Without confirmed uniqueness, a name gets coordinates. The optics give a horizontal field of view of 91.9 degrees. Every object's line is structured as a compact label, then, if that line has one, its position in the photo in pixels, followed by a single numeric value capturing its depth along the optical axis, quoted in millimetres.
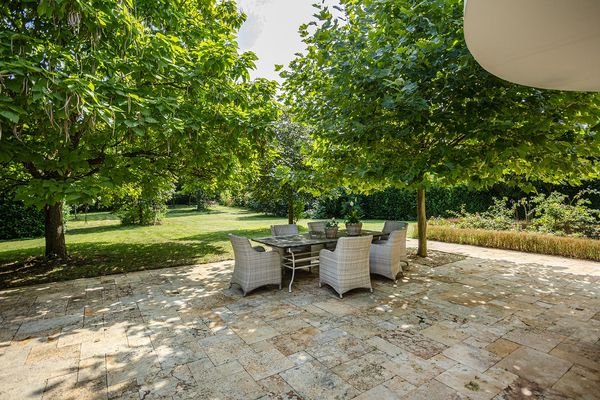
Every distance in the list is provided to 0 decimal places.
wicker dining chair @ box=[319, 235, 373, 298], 4656
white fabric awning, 1651
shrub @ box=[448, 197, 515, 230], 10648
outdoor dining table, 5356
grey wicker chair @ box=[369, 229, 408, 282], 5492
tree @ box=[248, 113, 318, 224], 11078
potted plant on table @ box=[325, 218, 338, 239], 6047
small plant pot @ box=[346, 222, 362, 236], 6129
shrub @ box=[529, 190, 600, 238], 9055
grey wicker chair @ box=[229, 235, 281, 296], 4836
